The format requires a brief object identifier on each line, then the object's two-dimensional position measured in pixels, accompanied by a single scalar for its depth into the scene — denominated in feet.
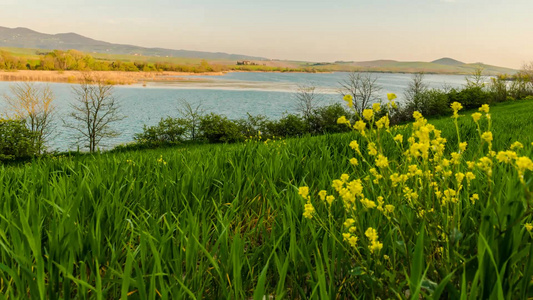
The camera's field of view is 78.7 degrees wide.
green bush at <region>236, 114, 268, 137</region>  118.52
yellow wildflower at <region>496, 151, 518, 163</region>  3.94
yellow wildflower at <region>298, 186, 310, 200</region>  4.97
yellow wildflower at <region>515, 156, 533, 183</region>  3.50
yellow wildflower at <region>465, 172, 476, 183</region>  5.52
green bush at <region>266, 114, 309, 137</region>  118.11
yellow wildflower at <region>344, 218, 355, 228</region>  4.60
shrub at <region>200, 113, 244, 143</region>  113.80
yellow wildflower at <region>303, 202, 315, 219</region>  4.76
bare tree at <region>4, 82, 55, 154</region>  104.68
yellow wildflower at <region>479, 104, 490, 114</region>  5.90
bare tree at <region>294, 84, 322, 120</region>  127.34
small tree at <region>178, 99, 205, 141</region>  117.91
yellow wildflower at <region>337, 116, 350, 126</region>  5.91
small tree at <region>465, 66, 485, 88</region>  166.17
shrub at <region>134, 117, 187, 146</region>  111.55
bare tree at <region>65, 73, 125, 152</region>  110.42
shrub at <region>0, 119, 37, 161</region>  81.46
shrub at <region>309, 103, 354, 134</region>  123.03
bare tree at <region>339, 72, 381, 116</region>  158.69
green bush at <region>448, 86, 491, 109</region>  151.01
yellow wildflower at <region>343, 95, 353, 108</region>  6.26
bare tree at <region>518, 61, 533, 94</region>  168.47
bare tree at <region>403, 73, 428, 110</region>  144.65
